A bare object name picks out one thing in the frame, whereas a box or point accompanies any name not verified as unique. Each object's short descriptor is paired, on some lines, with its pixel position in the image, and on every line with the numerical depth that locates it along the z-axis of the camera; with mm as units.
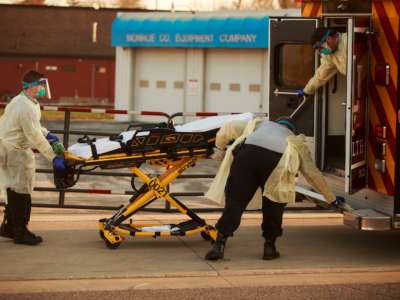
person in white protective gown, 10031
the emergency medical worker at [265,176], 9352
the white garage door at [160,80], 38750
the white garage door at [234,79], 37188
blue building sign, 36906
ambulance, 9406
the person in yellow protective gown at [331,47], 10133
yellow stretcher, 9672
